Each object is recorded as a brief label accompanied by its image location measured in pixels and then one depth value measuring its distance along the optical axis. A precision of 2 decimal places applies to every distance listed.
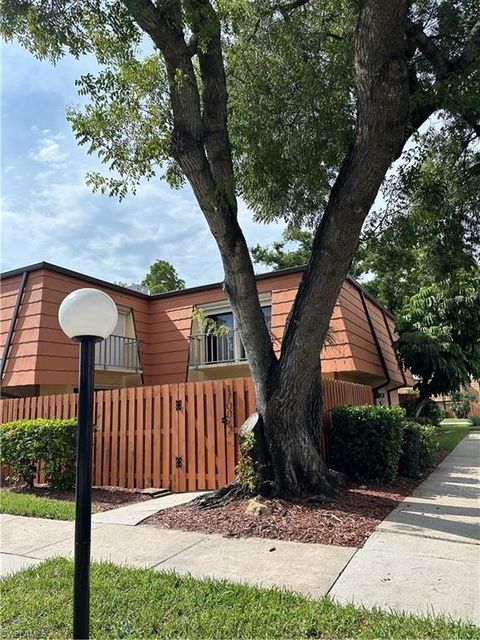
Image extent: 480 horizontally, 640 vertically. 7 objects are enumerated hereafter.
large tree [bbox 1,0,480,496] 5.49
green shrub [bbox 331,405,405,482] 7.57
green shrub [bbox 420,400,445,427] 20.84
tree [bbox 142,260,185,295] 30.61
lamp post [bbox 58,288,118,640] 2.71
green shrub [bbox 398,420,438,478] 8.45
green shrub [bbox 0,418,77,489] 8.20
